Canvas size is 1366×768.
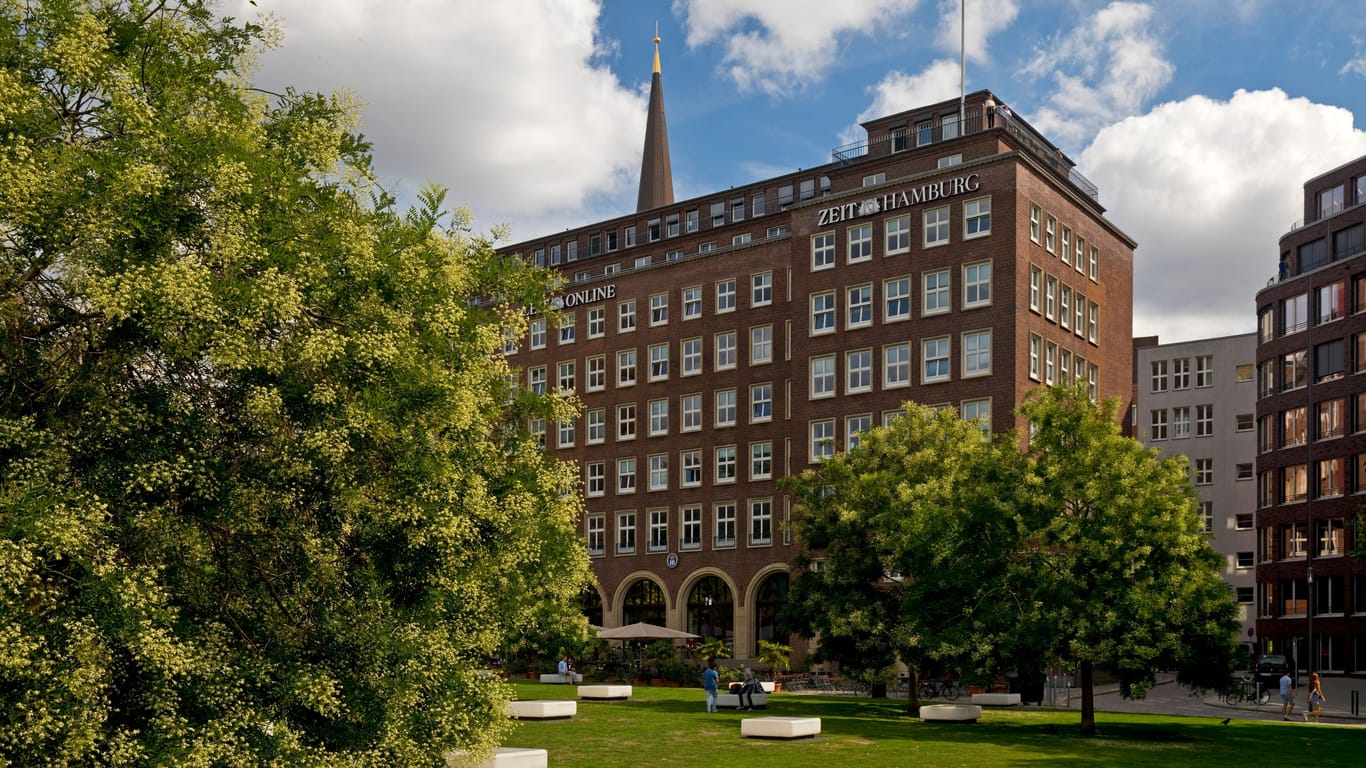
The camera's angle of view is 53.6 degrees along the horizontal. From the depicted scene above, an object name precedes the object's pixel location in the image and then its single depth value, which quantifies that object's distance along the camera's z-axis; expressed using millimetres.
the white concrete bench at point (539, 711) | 39438
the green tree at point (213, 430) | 16984
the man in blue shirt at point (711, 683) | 45981
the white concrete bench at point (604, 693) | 50250
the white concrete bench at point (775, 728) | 35469
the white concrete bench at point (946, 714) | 43312
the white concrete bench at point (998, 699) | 51188
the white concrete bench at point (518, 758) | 26994
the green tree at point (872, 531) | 46094
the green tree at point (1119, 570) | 37375
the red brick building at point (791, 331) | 69562
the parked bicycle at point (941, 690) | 55319
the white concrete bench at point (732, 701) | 46844
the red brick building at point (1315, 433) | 79438
